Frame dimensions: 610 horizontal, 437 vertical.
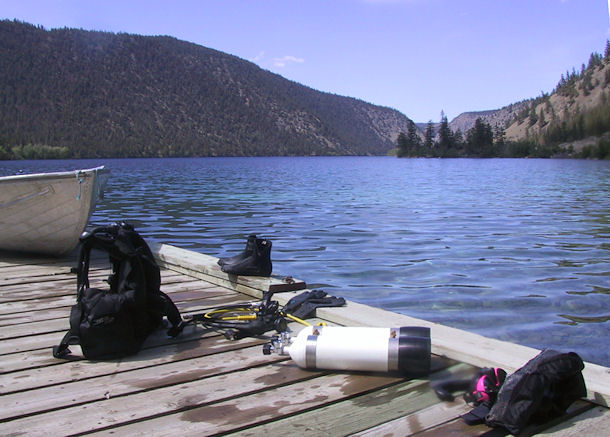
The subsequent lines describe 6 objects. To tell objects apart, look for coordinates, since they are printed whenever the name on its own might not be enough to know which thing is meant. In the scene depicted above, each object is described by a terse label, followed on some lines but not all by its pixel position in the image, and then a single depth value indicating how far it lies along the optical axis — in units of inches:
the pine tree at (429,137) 6299.2
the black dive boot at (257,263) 207.6
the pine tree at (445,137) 5994.1
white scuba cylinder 125.3
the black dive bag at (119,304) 139.9
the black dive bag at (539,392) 101.6
